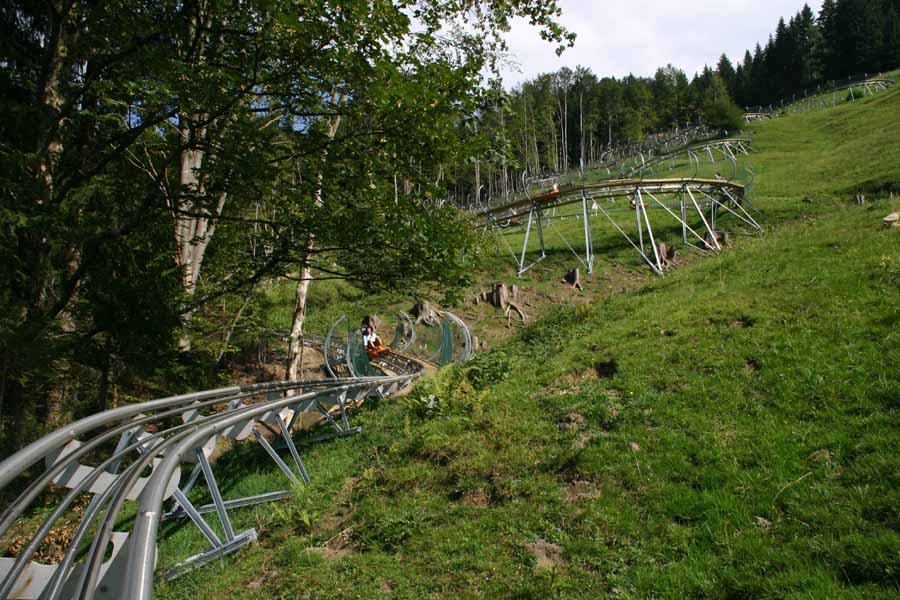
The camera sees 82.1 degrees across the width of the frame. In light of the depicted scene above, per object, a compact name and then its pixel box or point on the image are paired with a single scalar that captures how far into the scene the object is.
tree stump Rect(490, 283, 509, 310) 19.00
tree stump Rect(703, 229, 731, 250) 22.60
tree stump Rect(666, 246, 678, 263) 21.65
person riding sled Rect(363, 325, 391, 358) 14.20
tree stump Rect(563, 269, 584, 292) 20.25
